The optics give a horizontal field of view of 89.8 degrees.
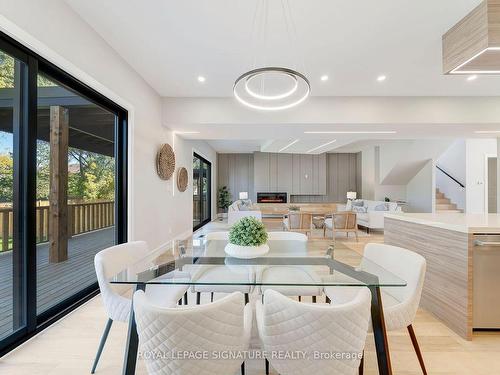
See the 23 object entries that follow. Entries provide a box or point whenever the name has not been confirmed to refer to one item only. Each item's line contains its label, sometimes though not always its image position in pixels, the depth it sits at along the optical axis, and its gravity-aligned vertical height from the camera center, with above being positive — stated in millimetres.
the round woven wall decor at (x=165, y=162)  4328 +496
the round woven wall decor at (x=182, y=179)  5387 +229
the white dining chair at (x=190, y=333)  959 -573
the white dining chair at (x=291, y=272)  1520 -549
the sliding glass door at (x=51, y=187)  1929 +31
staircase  8050 -555
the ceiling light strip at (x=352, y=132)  5216 +1185
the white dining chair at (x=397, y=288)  1485 -606
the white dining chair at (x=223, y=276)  1458 -537
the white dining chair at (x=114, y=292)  1604 -709
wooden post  3217 +102
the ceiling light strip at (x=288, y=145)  7374 +1396
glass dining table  1352 -538
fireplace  10586 -351
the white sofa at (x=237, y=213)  6518 -626
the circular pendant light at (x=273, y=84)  1961 +1568
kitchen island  1990 -705
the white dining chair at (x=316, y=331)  1002 -589
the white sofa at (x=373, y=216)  6391 -732
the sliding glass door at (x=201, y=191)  7605 -63
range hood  1918 +1195
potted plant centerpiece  1887 -389
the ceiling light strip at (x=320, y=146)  6923 +1338
